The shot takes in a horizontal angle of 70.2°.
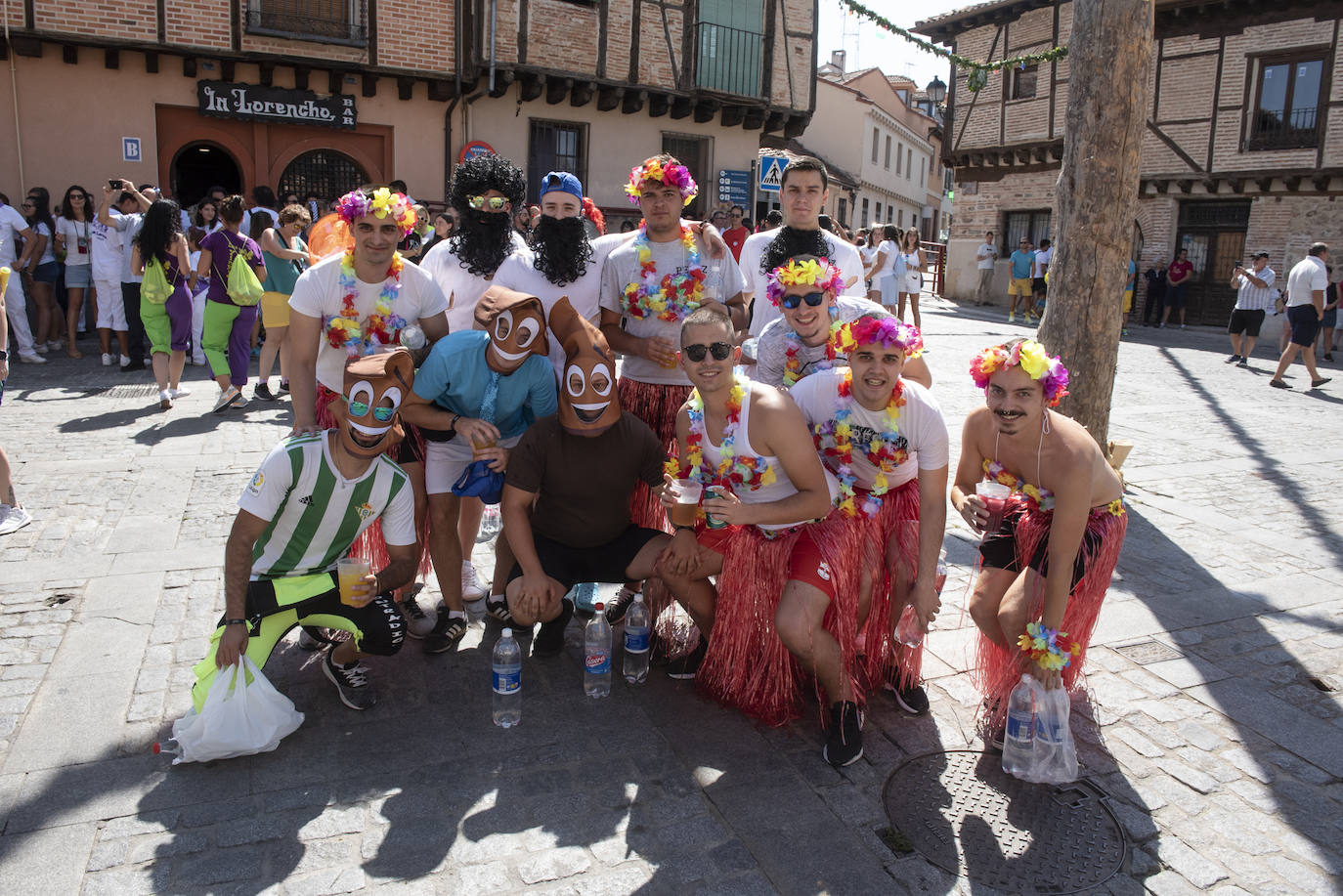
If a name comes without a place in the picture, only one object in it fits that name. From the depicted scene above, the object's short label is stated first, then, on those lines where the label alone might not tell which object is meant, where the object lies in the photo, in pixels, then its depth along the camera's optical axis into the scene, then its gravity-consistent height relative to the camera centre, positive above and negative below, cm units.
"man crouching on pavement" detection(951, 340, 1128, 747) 338 -79
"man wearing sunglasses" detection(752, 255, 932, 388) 391 -8
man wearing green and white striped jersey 336 -91
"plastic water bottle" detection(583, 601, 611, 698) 373 -141
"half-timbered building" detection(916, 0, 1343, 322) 1981 +412
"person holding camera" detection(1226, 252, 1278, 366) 1376 +19
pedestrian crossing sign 1593 +220
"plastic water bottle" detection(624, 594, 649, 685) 392 -142
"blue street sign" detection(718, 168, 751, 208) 1911 +226
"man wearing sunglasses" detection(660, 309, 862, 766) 353 -95
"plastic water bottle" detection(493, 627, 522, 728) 347 -142
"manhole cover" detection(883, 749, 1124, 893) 282 -162
